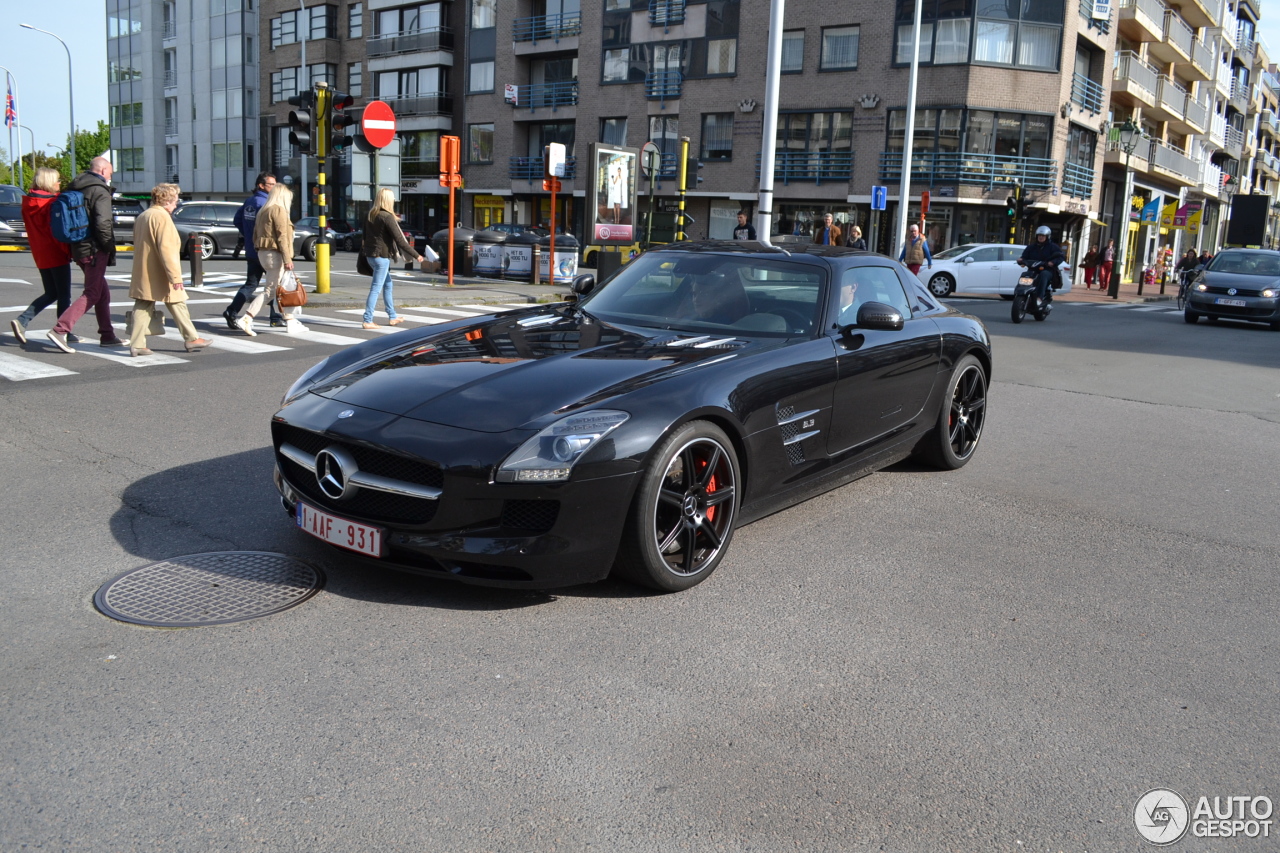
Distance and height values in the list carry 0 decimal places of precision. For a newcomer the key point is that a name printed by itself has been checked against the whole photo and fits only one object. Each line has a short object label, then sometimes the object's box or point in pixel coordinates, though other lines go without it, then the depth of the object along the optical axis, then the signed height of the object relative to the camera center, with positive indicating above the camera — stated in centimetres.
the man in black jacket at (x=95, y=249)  995 -18
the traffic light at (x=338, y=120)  1530 +173
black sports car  384 -67
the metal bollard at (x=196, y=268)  1762 -55
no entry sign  1641 +182
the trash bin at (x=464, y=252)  2483 -13
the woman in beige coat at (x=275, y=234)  1153 +4
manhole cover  386 -136
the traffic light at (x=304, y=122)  1502 +165
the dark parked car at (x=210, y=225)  2652 +24
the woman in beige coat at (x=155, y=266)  974 -30
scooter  1933 -45
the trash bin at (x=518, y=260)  2391 -25
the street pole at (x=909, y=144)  3192 +377
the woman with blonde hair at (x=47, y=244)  996 -15
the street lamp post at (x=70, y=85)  5800 +779
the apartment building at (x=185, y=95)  6325 +871
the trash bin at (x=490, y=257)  2444 -22
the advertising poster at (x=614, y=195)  2298 +128
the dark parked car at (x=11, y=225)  2708 +2
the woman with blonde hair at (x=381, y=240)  1288 +3
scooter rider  1941 +28
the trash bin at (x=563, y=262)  2418 -25
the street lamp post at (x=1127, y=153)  3456 +414
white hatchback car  2875 -6
